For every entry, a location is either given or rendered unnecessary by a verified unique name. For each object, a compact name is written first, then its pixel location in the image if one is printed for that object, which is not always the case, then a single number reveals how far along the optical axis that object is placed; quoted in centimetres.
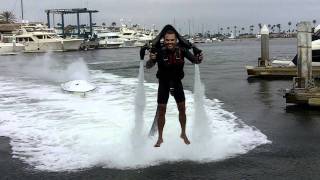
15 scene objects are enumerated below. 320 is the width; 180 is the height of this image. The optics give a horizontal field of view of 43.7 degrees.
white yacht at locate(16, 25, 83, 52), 7441
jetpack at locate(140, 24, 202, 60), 606
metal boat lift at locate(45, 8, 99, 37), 9851
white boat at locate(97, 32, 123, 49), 10277
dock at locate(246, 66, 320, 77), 1883
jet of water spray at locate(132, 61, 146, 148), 658
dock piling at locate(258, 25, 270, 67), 2052
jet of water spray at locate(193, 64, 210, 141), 678
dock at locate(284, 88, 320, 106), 1040
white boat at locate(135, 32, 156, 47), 10844
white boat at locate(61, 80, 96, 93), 1365
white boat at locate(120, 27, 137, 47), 10795
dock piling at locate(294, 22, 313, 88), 1110
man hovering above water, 605
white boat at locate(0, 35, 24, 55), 7109
